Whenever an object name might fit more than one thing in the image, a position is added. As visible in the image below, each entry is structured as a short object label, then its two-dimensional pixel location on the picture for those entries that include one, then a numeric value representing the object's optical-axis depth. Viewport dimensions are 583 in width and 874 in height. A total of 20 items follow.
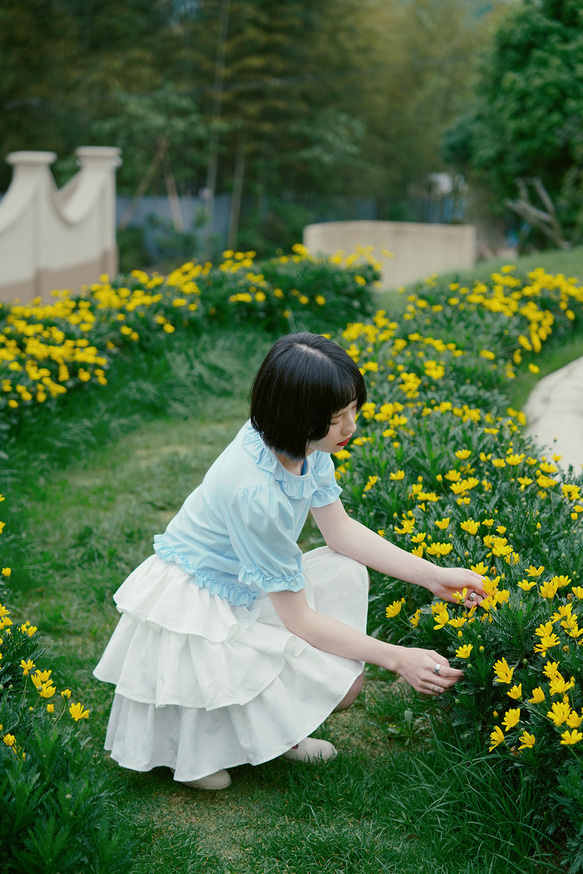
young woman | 1.59
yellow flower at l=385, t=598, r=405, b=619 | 1.84
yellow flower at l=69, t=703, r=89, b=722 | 1.50
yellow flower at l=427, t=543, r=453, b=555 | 1.83
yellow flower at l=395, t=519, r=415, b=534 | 1.98
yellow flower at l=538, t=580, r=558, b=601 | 1.56
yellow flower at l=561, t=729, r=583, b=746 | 1.27
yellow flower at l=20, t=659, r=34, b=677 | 1.62
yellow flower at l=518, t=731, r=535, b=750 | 1.39
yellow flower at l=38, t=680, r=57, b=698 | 1.50
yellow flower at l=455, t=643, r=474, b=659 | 1.51
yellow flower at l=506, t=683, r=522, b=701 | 1.42
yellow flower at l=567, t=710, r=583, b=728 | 1.29
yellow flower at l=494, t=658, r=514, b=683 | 1.46
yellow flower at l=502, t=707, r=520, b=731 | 1.39
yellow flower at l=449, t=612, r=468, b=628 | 1.58
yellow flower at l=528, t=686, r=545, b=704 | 1.39
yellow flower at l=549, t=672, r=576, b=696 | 1.34
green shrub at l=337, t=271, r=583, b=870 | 1.46
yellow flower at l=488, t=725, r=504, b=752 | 1.43
